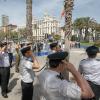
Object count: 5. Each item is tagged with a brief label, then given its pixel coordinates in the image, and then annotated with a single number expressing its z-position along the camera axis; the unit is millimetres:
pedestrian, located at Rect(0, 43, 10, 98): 2936
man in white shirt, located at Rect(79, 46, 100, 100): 1796
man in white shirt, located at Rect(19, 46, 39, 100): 2062
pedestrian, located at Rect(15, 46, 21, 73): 4469
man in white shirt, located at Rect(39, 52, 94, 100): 935
